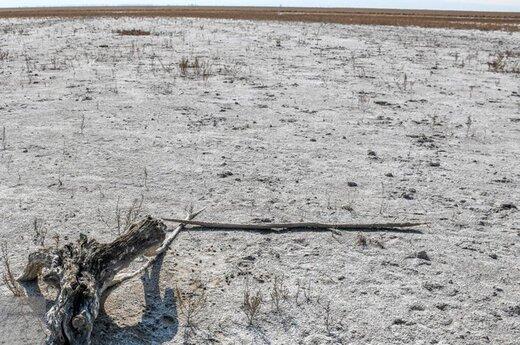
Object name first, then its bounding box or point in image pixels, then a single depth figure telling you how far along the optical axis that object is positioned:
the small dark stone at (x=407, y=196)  6.04
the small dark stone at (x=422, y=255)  4.73
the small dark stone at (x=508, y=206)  5.83
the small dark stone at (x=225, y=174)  6.57
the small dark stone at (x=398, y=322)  3.87
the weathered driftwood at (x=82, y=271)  3.19
